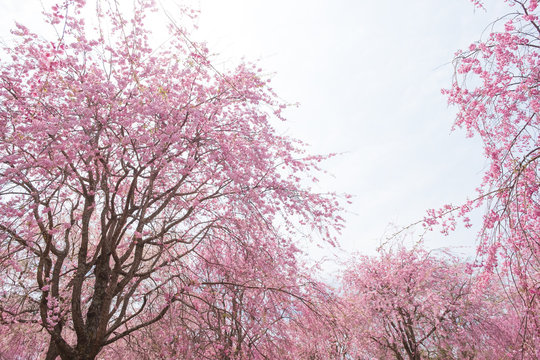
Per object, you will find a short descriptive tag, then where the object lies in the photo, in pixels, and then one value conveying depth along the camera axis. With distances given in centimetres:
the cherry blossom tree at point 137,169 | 446
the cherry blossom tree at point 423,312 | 982
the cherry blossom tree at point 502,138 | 305
